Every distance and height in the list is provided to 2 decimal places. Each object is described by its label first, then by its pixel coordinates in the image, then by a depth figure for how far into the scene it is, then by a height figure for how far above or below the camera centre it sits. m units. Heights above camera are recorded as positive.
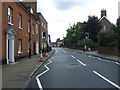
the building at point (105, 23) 37.51 +7.93
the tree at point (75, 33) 36.08 +4.03
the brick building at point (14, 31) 8.34 +1.37
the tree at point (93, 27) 30.37 +5.17
